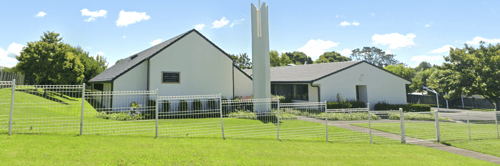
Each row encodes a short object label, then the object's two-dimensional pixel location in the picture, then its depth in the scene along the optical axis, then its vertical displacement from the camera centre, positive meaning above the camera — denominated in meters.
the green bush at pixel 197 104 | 16.77 -0.30
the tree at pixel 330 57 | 67.69 +12.15
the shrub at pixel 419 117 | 17.50 -1.49
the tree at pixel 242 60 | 49.53 +8.40
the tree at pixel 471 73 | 22.34 +2.44
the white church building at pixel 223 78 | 17.88 +1.83
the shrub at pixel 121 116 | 12.05 -0.85
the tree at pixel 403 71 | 50.60 +5.85
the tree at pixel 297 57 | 66.62 +12.01
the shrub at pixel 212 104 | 17.09 -0.32
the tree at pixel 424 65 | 95.97 +13.46
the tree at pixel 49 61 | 23.98 +4.36
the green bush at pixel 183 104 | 16.11 -0.28
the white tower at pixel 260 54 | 17.27 +3.42
